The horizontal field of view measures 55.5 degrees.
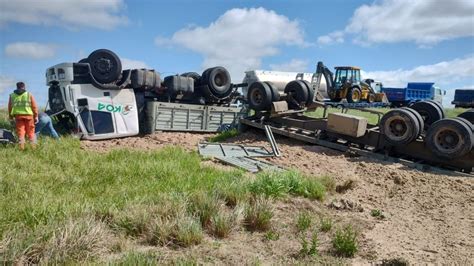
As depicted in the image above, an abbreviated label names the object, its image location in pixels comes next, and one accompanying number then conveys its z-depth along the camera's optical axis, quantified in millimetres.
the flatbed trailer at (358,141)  8648
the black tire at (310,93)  12117
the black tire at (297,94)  12039
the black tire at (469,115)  9742
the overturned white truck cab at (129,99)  10594
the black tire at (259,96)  11547
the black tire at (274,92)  11680
